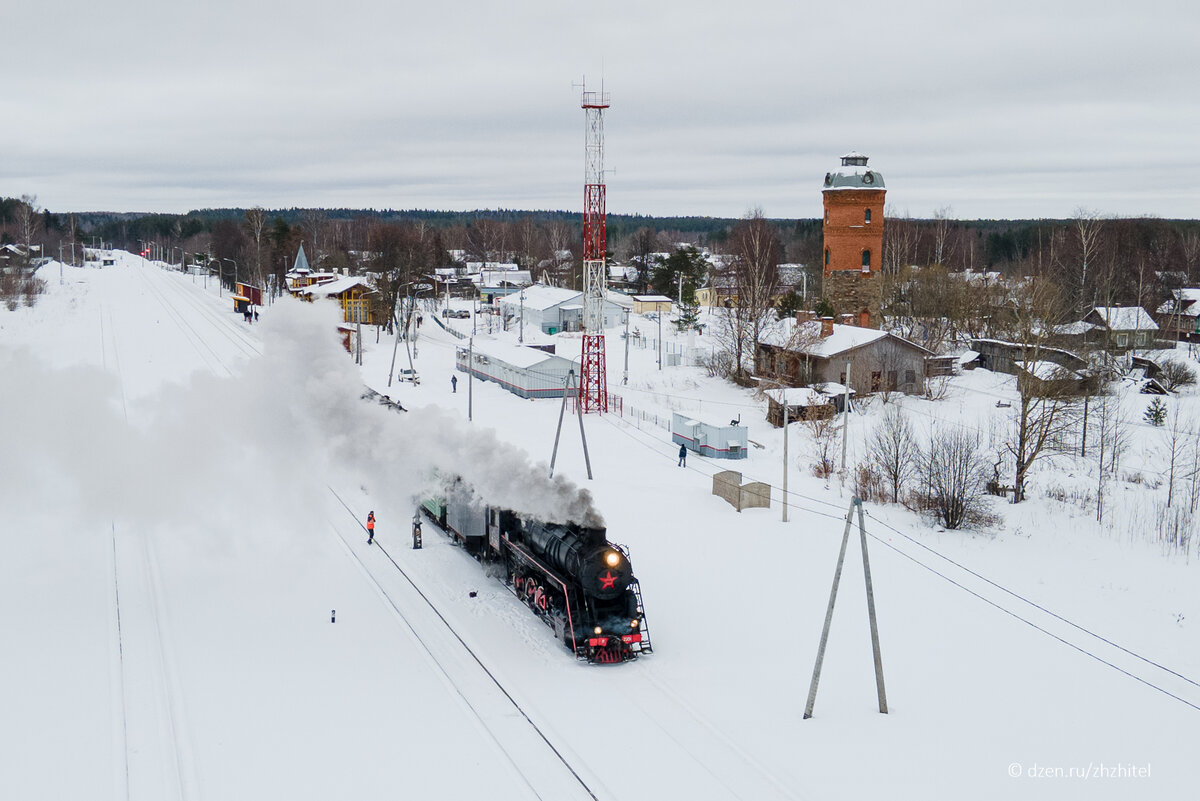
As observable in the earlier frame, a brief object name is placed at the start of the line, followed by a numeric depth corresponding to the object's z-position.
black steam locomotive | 20.39
